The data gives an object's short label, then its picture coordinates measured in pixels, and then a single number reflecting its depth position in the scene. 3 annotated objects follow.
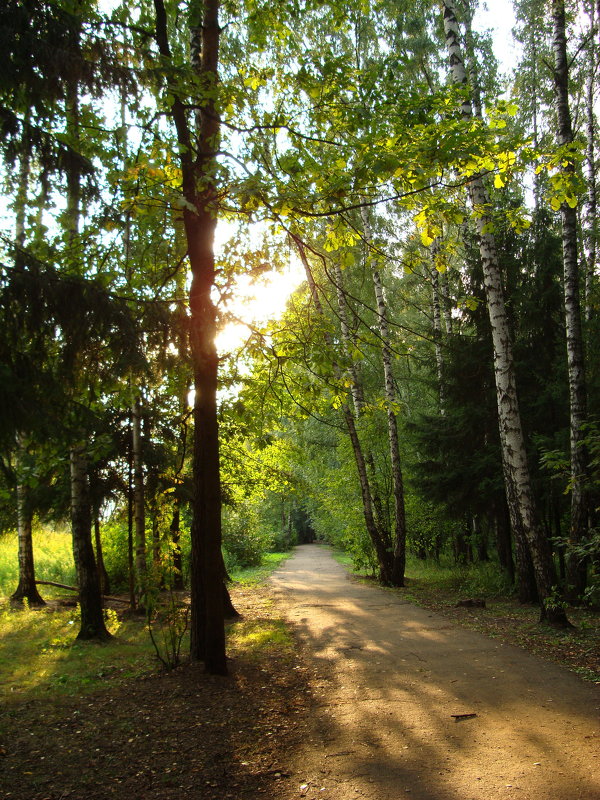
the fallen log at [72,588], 12.04
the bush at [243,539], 24.05
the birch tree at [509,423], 8.32
